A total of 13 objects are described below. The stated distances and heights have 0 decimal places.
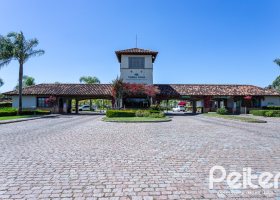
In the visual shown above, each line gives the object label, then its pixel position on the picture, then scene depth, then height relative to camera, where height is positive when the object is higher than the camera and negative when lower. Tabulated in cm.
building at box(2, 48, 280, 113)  2506 +167
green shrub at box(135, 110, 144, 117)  1794 -130
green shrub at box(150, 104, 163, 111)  2062 -77
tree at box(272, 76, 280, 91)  4821 +585
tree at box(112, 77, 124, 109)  2049 +175
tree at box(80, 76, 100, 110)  5979 +847
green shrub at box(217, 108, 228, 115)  2251 -132
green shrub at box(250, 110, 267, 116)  2075 -144
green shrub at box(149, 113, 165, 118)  1694 -145
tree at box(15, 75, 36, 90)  5106 +688
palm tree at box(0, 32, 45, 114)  2159 +713
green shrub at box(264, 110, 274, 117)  1968 -146
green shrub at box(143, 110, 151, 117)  1785 -134
